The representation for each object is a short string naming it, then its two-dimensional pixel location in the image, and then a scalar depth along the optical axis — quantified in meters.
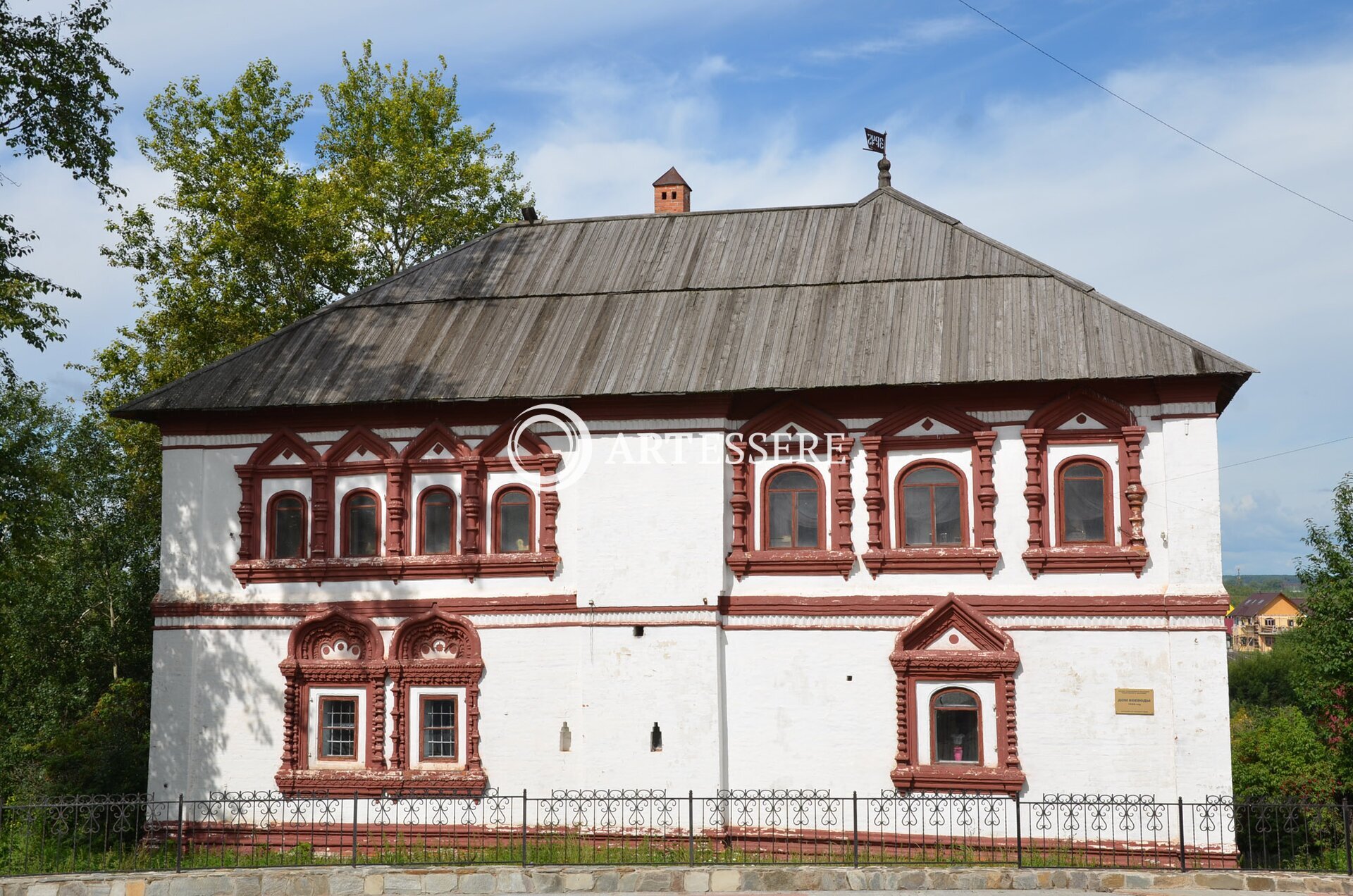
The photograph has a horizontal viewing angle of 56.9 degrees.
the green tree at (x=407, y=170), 28.78
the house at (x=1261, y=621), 111.50
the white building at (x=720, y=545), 16.59
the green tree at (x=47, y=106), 17.33
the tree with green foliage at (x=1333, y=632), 18.27
